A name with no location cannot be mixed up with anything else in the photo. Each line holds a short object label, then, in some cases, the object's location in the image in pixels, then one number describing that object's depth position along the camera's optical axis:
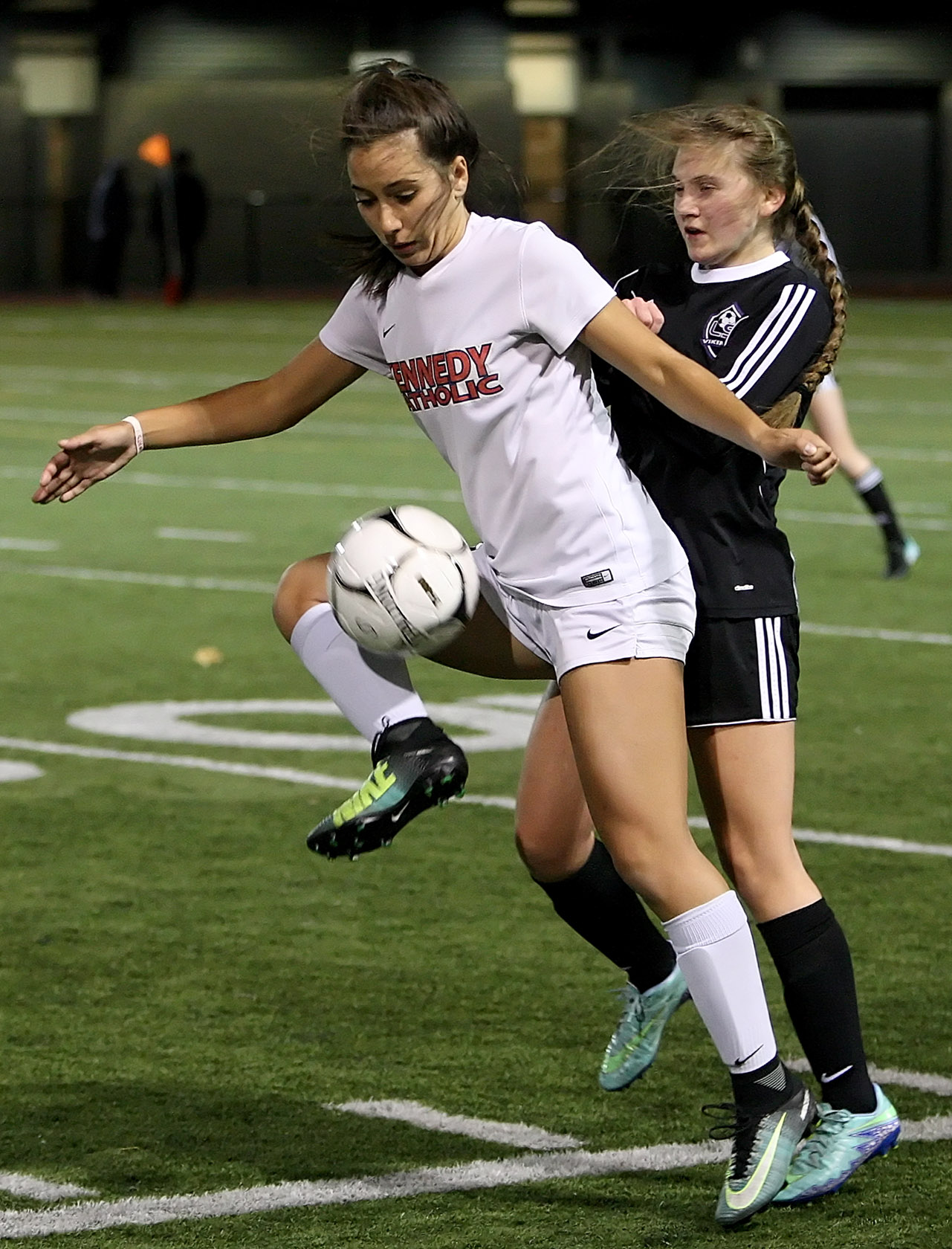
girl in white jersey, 8.31
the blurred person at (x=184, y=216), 75.50
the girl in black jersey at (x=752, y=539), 8.76
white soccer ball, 8.73
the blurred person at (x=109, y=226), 76.00
